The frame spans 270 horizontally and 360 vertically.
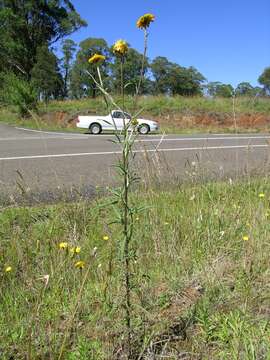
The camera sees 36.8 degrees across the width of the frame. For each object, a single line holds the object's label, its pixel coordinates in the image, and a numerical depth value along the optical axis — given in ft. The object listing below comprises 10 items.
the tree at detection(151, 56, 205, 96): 196.95
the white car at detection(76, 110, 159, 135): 66.18
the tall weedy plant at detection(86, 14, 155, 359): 4.86
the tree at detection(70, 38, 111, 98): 214.69
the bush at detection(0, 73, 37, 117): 86.02
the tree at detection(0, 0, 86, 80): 157.89
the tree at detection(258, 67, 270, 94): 263.21
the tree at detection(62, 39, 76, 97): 222.93
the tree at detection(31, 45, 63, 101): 153.69
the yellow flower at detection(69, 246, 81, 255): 7.03
